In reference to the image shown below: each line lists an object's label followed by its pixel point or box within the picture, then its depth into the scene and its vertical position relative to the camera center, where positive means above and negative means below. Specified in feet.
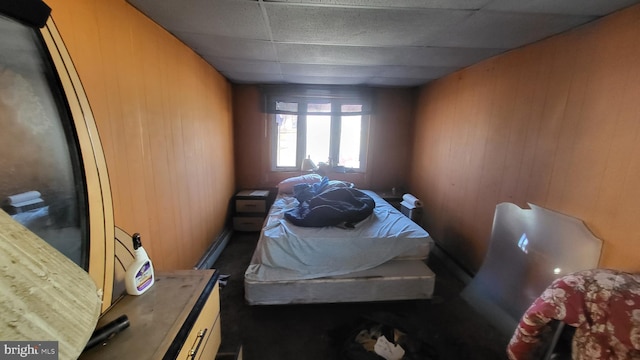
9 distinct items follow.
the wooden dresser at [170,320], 2.66 -2.24
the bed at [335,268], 6.51 -3.42
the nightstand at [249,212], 11.69 -3.57
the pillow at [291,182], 11.65 -2.14
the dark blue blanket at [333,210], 7.41 -2.21
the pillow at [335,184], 9.71 -1.86
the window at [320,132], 12.66 +0.17
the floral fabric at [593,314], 3.52 -2.47
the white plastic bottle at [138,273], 3.44 -1.93
